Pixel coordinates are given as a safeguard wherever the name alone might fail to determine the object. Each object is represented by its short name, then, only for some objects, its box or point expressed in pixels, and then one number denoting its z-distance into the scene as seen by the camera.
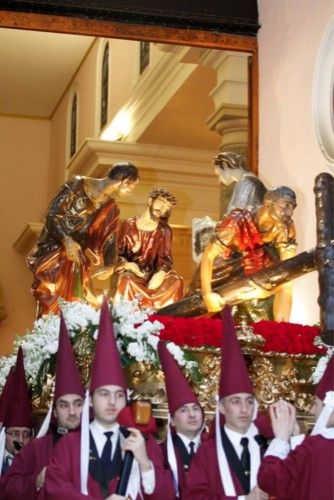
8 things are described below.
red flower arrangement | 7.64
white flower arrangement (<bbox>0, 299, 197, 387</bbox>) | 7.60
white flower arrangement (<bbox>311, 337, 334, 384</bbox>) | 7.53
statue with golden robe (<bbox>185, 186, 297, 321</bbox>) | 9.09
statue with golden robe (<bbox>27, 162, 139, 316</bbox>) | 10.34
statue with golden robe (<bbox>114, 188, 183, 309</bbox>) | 10.70
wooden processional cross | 7.83
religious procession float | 7.57
